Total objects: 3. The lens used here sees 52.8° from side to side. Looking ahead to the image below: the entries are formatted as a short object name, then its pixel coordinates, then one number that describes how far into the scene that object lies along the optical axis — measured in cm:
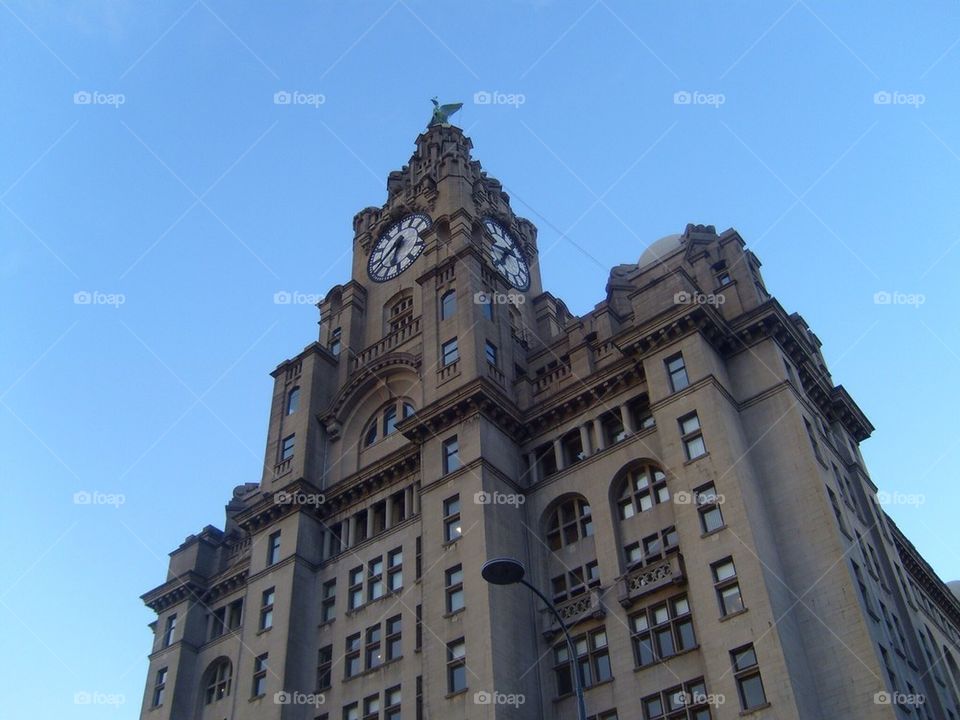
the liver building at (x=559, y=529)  3647
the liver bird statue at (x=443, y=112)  8331
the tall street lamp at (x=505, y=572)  2561
